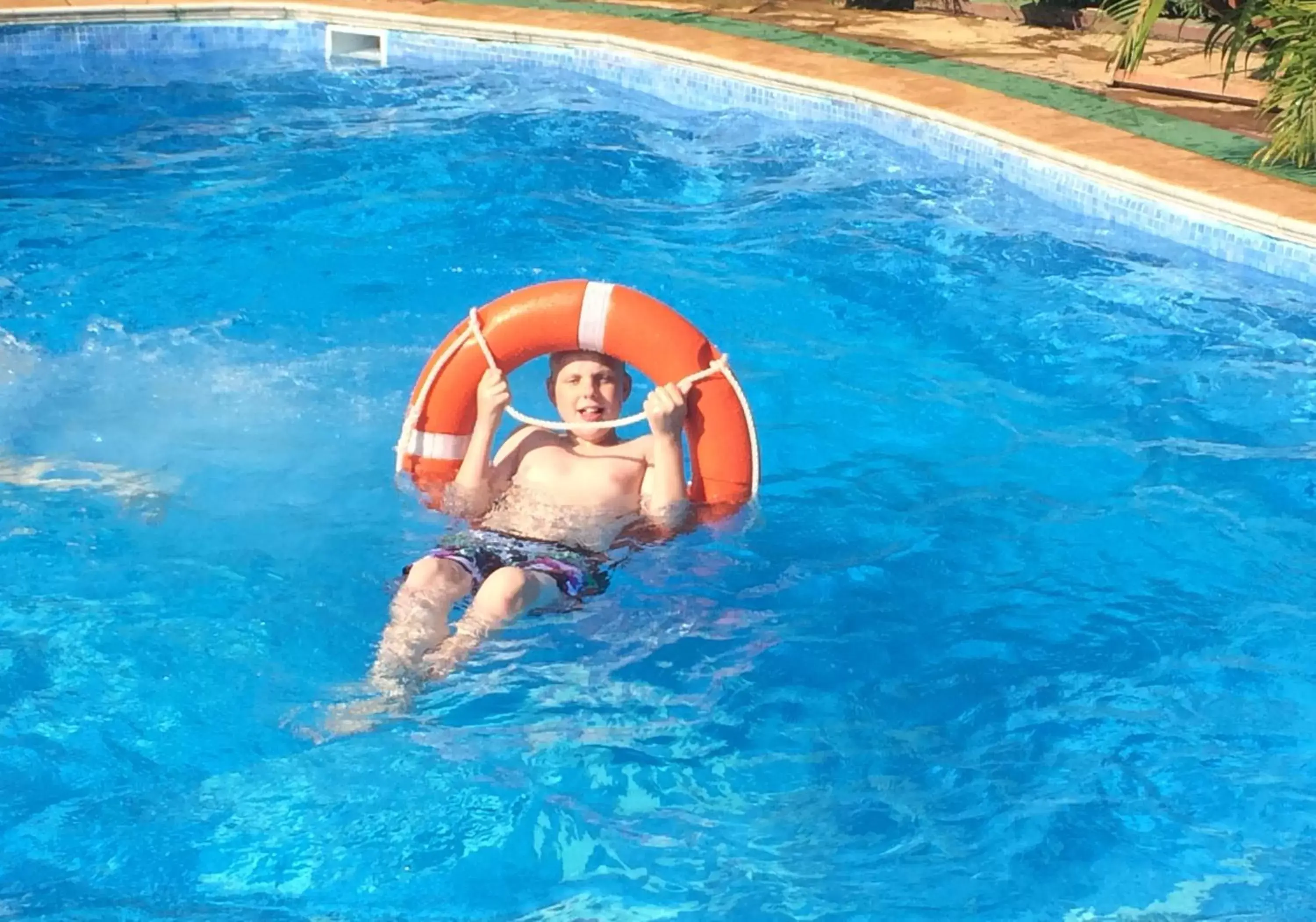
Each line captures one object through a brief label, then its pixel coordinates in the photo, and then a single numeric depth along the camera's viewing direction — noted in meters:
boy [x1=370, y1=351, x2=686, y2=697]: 3.90
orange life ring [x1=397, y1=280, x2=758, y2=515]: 4.25
